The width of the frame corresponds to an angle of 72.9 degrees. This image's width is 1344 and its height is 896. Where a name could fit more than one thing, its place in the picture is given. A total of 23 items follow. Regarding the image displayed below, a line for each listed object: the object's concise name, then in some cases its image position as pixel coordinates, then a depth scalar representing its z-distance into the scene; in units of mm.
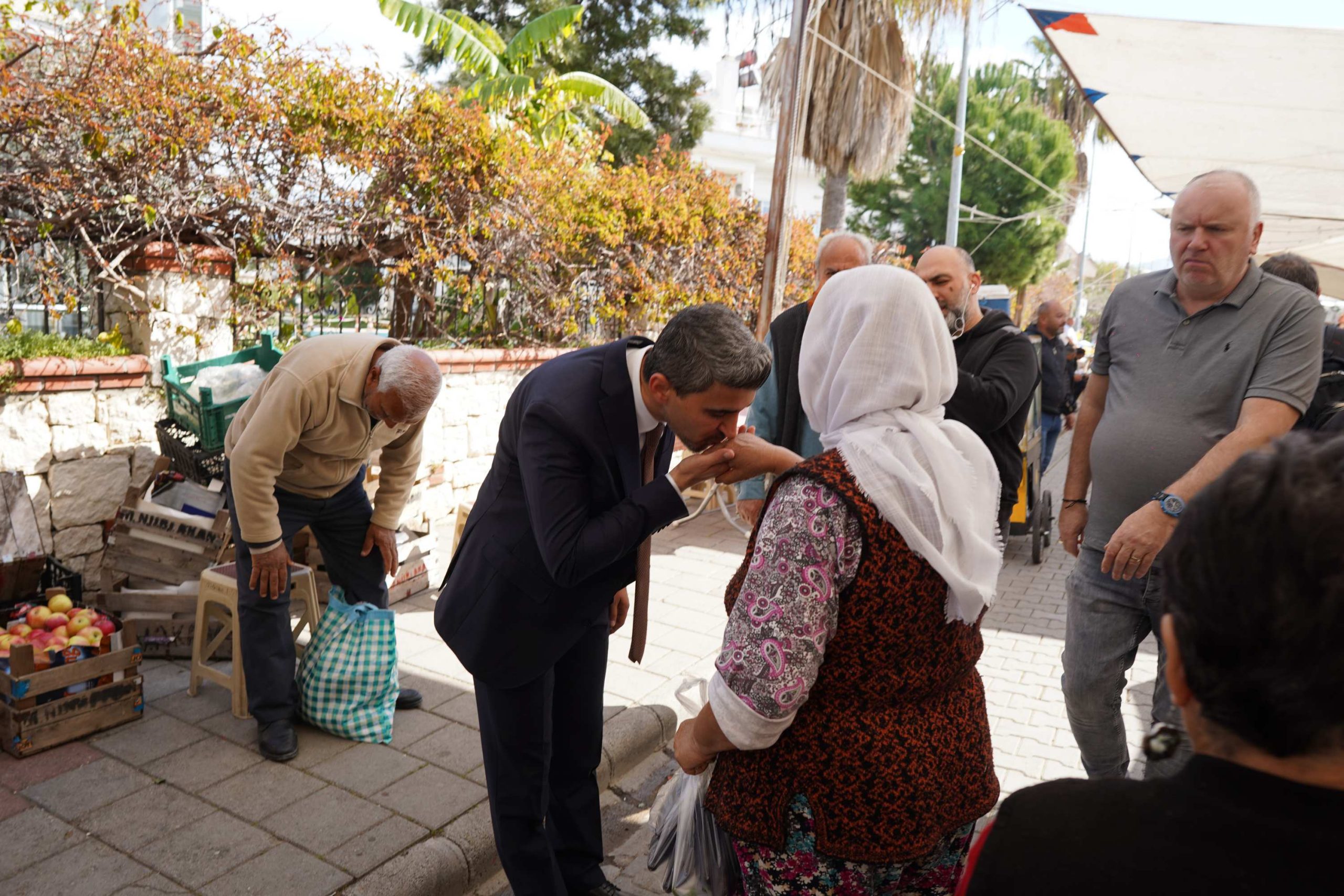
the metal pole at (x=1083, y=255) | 35719
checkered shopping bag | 3854
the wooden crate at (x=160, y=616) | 4523
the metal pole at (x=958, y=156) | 17656
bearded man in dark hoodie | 3789
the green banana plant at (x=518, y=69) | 11461
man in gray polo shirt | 2633
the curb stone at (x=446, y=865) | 2932
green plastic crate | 4684
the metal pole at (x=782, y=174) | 8000
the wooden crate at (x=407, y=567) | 5184
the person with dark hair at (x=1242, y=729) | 881
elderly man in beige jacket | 3486
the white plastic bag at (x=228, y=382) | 4801
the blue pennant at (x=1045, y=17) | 5164
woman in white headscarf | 1746
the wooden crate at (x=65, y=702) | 3498
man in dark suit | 2242
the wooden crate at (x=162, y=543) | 4621
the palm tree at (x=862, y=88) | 13086
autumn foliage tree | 5082
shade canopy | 5207
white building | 40281
